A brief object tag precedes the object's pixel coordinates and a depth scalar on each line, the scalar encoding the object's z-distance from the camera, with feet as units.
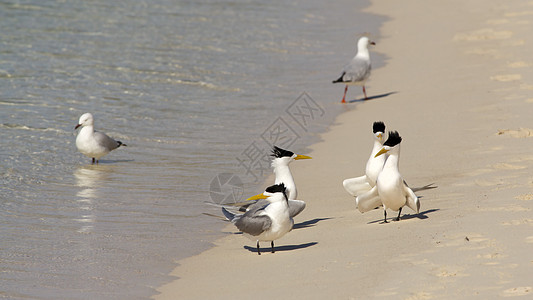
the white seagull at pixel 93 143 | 82.12
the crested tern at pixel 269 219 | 52.07
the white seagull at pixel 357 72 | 107.76
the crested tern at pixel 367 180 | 62.90
